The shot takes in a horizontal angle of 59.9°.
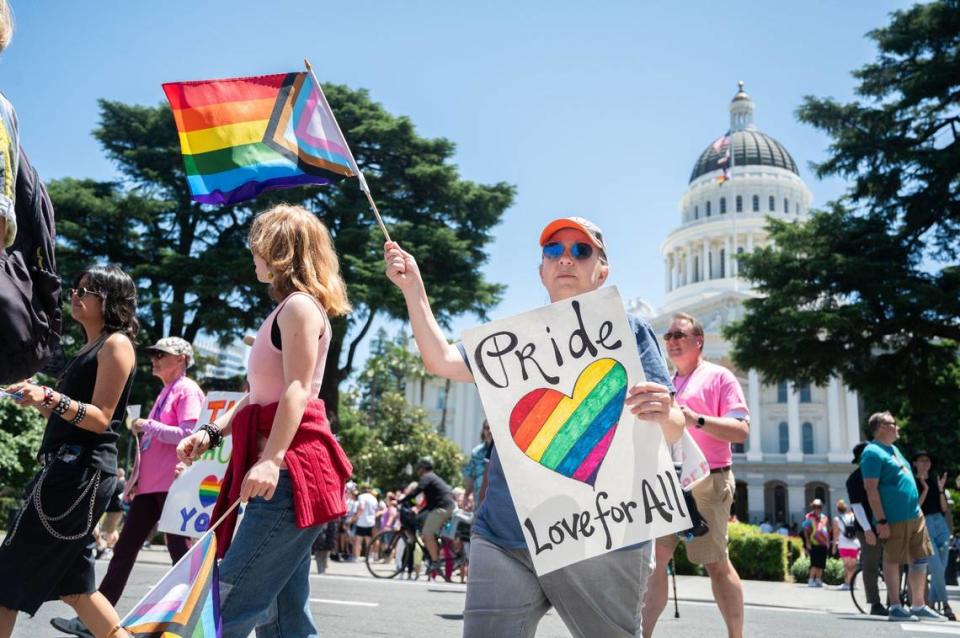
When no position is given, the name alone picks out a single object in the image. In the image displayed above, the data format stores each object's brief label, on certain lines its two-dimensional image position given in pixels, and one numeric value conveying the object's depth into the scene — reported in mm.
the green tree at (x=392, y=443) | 35500
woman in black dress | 3131
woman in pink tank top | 2480
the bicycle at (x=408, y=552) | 12000
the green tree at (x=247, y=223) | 24078
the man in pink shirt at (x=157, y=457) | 4379
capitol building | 67750
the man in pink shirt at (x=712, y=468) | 4391
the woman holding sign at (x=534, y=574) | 2355
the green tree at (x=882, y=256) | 19031
